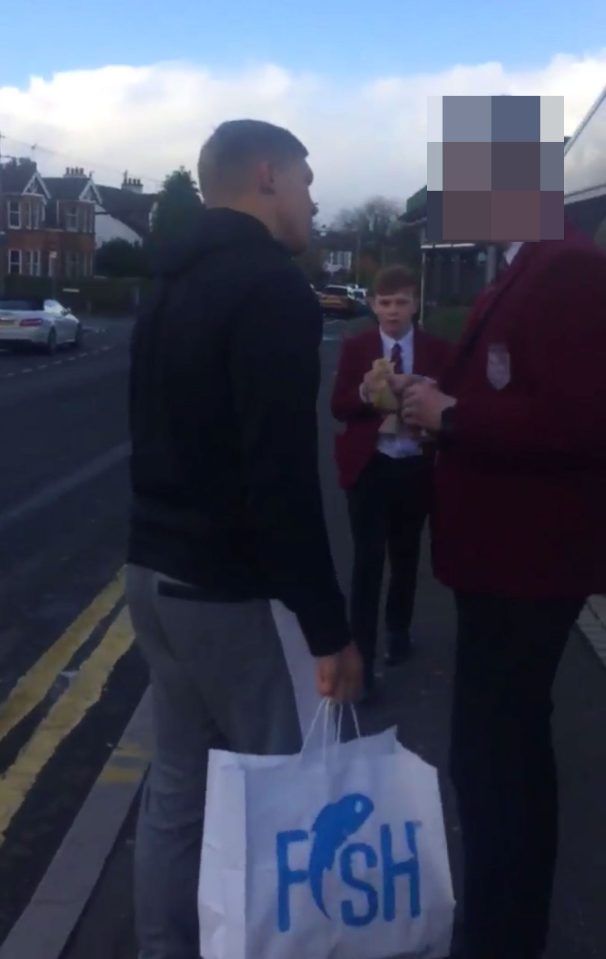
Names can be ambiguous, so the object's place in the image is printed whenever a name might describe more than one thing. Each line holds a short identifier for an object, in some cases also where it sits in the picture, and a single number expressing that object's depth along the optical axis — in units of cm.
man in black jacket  289
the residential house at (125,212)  11206
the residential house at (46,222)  8881
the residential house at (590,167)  795
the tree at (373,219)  6882
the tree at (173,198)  8038
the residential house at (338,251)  8631
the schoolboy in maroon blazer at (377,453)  570
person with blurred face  304
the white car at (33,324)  3688
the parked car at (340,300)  5628
